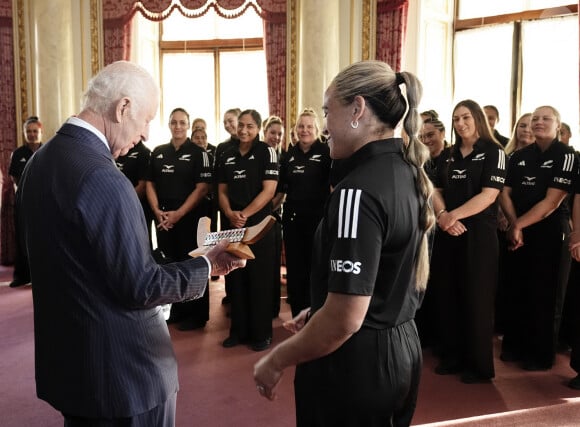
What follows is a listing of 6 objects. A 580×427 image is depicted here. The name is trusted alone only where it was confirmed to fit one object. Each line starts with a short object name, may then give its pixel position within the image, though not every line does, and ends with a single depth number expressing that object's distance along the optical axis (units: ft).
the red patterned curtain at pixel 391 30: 19.77
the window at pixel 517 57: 19.07
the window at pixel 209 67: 24.47
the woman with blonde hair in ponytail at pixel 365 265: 3.64
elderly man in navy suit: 3.92
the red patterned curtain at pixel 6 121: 21.75
